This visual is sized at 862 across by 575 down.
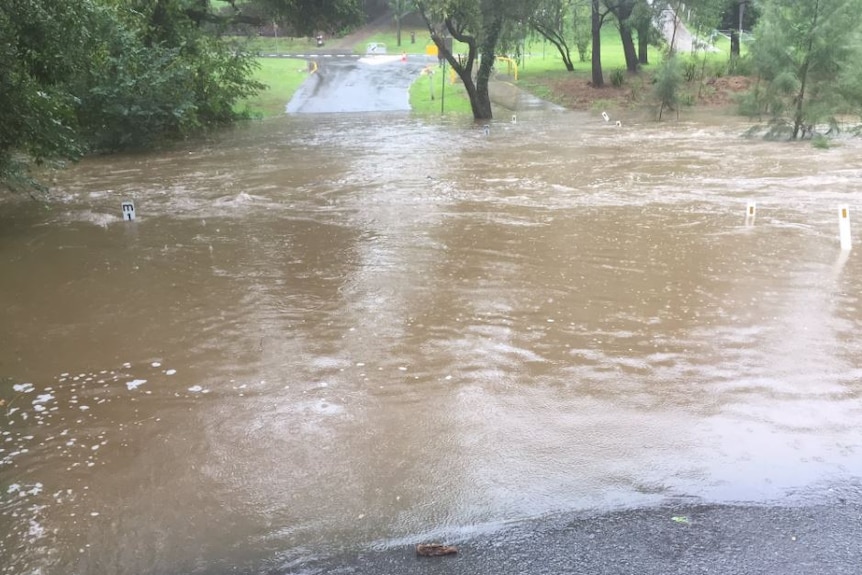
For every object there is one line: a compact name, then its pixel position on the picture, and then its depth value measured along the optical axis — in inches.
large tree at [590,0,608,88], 1365.7
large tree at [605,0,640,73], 1360.7
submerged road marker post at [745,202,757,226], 457.1
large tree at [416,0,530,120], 918.4
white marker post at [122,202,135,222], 490.6
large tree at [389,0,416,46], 964.9
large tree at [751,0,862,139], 797.9
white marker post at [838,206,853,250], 376.8
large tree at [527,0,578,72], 1202.5
